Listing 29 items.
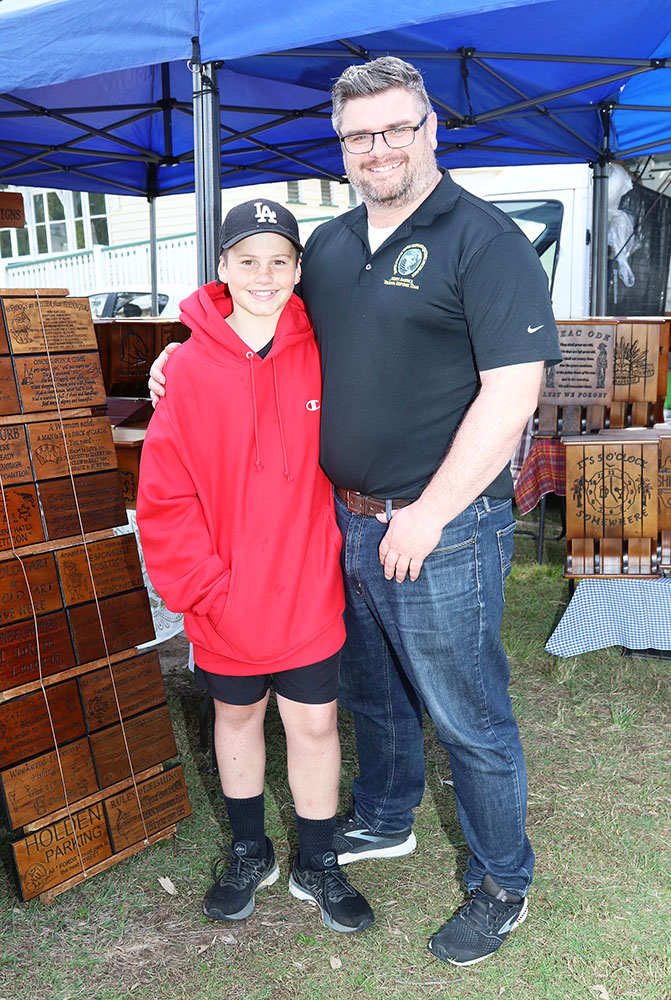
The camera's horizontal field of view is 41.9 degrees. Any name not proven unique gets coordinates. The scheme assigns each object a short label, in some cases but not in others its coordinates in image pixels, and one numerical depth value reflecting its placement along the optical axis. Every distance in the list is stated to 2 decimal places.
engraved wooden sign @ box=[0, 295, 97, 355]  2.33
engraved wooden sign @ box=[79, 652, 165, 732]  2.48
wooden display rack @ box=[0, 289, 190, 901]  2.32
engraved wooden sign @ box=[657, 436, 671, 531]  3.79
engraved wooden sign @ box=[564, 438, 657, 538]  3.78
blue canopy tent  2.40
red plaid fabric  4.57
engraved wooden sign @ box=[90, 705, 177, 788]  2.51
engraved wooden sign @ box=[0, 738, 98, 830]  2.30
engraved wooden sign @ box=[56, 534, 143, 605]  2.44
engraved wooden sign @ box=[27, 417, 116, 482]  2.38
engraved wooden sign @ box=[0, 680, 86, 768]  2.30
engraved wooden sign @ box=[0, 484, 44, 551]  2.32
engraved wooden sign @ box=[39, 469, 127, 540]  2.41
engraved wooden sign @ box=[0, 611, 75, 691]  2.30
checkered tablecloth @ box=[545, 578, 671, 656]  3.92
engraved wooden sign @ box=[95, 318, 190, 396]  3.94
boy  2.03
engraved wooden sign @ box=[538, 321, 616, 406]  4.29
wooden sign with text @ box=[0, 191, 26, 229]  3.12
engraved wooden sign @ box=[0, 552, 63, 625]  2.30
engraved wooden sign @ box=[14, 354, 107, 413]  2.35
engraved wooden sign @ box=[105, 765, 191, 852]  2.53
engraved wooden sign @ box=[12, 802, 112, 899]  2.32
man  1.83
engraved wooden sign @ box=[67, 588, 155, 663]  2.47
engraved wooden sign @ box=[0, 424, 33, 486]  2.31
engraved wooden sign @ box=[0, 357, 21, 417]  2.31
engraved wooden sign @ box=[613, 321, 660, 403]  4.31
